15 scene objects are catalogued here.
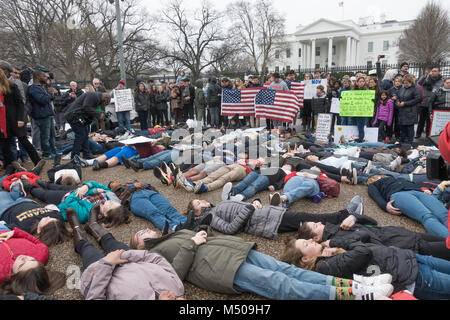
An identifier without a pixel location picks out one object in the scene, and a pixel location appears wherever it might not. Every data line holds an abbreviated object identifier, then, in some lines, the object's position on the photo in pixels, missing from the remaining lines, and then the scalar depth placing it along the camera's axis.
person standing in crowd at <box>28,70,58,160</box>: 7.16
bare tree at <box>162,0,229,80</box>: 39.25
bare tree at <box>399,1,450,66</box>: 28.10
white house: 60.62
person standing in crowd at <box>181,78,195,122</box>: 12.55
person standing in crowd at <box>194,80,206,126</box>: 12.38
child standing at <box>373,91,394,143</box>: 8.62
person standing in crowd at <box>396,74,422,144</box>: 8.22
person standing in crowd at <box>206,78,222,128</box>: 11.75
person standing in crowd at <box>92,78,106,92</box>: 11.23
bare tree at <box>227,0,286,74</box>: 41.19
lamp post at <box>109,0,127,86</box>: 12.80
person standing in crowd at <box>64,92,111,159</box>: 7.03
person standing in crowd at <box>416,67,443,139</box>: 8.78
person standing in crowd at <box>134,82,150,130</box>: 11.90
